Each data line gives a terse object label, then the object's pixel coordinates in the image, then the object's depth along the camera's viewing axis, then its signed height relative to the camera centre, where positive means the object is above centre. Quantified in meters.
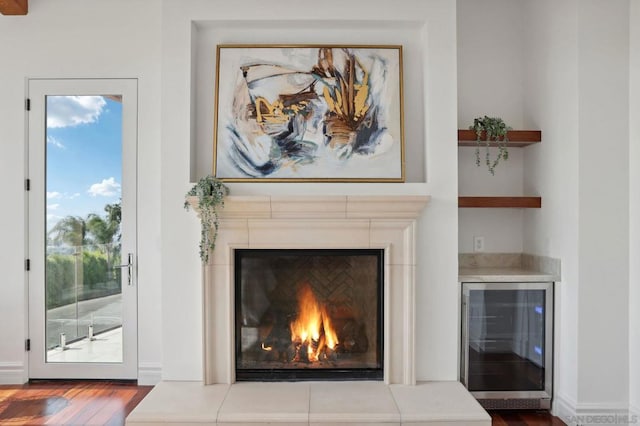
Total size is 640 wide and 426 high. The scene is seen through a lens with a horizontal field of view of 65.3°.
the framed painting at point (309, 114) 3.24 +0.65
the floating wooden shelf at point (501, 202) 3.38 +0.07
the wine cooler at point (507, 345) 3.27 -0.87
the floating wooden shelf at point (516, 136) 3.40 +0.53
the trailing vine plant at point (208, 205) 3.03 +0.04
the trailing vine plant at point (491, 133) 3.38 +0.54
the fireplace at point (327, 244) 3.11 -0.20
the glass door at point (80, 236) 3.76 -0.18
